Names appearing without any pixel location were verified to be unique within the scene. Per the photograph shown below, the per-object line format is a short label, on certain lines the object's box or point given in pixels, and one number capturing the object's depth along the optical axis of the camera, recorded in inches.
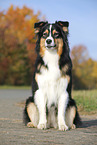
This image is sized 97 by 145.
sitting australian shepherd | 232.7
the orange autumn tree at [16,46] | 1373.0
